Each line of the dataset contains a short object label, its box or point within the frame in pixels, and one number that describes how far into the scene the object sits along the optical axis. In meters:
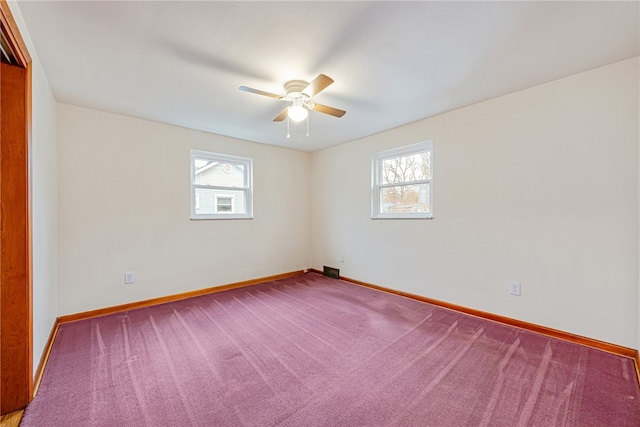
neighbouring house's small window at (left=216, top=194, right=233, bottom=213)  3.96
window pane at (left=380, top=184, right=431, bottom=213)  3.44
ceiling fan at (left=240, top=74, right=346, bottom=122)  2.25
